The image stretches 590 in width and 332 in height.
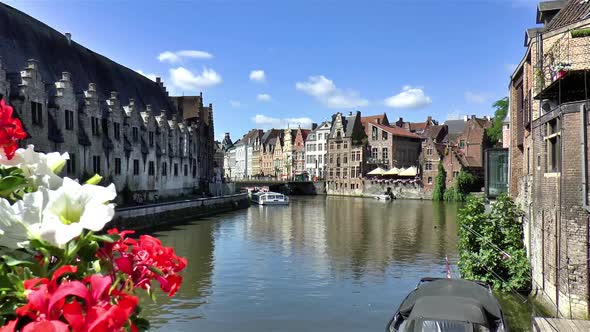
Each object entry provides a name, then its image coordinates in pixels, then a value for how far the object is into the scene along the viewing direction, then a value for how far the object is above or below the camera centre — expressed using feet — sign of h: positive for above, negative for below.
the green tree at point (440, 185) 271.49 -5.80
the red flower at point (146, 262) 7.70 -1.36
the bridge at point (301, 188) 342.23 -9.28
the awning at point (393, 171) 299.58 +2.12
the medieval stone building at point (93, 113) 111.45 +17.03
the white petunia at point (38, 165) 8.19 +0.17
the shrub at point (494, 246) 60.95 -9.29
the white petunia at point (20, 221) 6.68 -0.63
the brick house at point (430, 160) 283.79 +8.36
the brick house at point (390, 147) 326.85 +18.39
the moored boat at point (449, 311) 36.24 -10.48
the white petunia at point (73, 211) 6.34 -0.49
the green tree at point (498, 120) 250.70 +28.19
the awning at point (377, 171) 310.04 +2.21
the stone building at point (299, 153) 407.64 +18.43
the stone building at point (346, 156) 328.49 +12.99
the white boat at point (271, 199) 230.48 -11.37
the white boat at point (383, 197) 277.03 -12.68
